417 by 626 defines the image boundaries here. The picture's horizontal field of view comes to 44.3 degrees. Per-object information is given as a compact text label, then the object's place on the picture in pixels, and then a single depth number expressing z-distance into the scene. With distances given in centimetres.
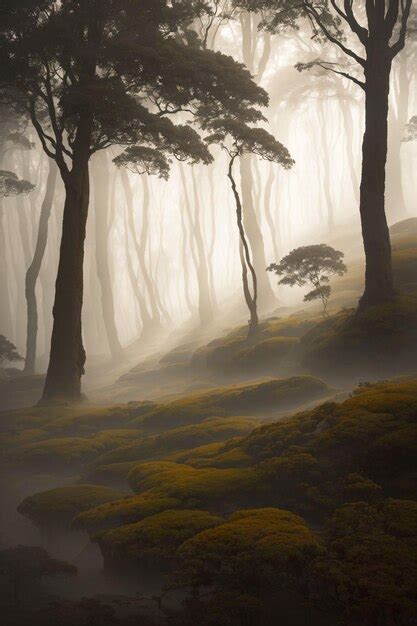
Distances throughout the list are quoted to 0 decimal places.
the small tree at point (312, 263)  1897
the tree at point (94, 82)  1502
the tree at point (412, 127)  3228
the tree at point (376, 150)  1460
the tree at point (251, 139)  1856
